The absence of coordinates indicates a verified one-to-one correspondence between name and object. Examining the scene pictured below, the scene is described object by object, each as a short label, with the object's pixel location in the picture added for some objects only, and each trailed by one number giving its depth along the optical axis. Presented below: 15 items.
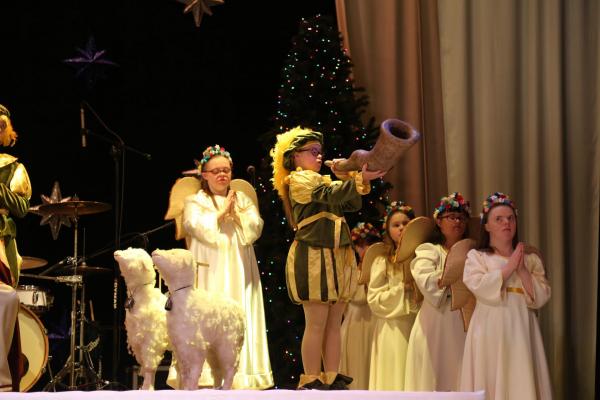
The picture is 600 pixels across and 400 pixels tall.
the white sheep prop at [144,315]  8.40
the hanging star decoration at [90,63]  12.95
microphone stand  11.84
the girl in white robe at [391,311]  10.25
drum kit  11.53
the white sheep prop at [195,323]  8.08
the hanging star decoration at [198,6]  11.22
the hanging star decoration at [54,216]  12.14
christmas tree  11.66
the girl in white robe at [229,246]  9.81
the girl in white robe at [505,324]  8.93
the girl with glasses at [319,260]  8.90
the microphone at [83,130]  12.15
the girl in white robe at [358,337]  11.09
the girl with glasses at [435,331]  9.76
